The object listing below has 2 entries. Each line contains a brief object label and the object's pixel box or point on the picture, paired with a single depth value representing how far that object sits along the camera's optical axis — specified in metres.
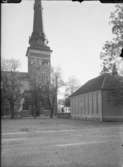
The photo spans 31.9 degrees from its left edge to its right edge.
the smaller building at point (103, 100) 32.78
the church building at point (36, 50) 63.16
